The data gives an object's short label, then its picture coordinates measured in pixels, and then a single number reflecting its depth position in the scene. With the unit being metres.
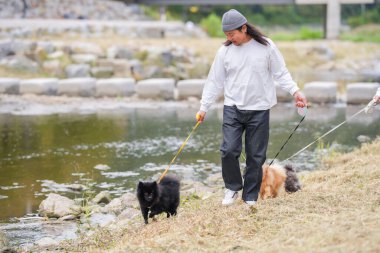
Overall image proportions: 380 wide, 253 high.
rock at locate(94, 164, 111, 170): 11.33
